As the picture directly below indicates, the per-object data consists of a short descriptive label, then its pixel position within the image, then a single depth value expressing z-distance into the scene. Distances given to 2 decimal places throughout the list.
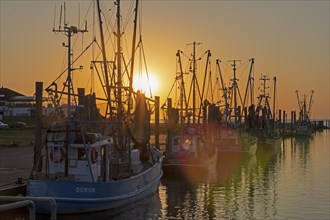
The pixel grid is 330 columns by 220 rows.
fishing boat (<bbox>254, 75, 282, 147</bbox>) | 81.38
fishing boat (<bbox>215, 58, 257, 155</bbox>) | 59.44
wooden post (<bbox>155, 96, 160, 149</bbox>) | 43.75
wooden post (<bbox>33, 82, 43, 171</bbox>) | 27.96
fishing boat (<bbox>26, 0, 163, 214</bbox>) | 24.27
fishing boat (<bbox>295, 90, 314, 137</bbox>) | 138.12
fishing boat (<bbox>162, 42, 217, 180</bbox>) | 40.41
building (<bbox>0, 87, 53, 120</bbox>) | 139.75
